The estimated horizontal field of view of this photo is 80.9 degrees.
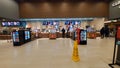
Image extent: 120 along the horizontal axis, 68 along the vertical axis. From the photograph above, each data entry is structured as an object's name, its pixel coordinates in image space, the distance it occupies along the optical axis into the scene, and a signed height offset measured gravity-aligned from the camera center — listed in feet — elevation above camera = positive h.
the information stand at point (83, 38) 18.23 -1.47
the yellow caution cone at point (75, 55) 9.35 -3.01
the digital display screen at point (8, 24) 35.45 +4.42
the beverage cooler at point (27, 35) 21.54 -0.86
